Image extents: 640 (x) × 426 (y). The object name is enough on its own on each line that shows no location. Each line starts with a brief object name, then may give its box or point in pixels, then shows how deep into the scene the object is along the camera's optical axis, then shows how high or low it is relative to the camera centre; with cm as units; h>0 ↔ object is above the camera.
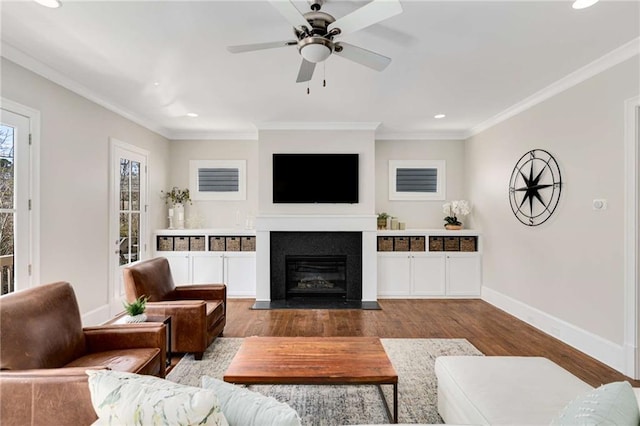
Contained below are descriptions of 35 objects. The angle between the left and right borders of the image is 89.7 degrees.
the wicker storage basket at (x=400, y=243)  517 -49
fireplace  500 -75
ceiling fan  175 +111
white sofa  110 -91
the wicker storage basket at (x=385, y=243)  517 -49
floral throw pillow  90 -56
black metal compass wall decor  356 +31
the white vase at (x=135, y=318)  251 -84
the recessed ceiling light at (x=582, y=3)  206 +135
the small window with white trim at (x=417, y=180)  571 +59
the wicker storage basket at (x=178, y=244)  520 -50
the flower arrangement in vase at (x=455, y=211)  533 +3
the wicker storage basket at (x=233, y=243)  516 -48
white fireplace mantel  492 -28
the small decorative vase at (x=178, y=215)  552 -4
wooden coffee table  194 -99
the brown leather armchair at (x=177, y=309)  295 -90
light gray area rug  216 -137
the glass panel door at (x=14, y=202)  270 +9
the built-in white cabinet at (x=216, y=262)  514 -79
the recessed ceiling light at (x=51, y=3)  206 +136
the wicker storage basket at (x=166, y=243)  520 -49
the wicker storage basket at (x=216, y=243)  516 -49
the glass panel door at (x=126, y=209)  414 +5
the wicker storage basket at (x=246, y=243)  517 -49
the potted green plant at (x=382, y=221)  542 -14
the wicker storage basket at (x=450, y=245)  517 -52
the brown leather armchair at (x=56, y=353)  151 -83
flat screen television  496 +54
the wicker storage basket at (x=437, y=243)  517 -49
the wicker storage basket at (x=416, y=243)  516 -49
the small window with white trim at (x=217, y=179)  569 +60
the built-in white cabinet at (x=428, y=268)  516 -89
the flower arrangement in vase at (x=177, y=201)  552 +20
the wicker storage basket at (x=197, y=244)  517 -50
